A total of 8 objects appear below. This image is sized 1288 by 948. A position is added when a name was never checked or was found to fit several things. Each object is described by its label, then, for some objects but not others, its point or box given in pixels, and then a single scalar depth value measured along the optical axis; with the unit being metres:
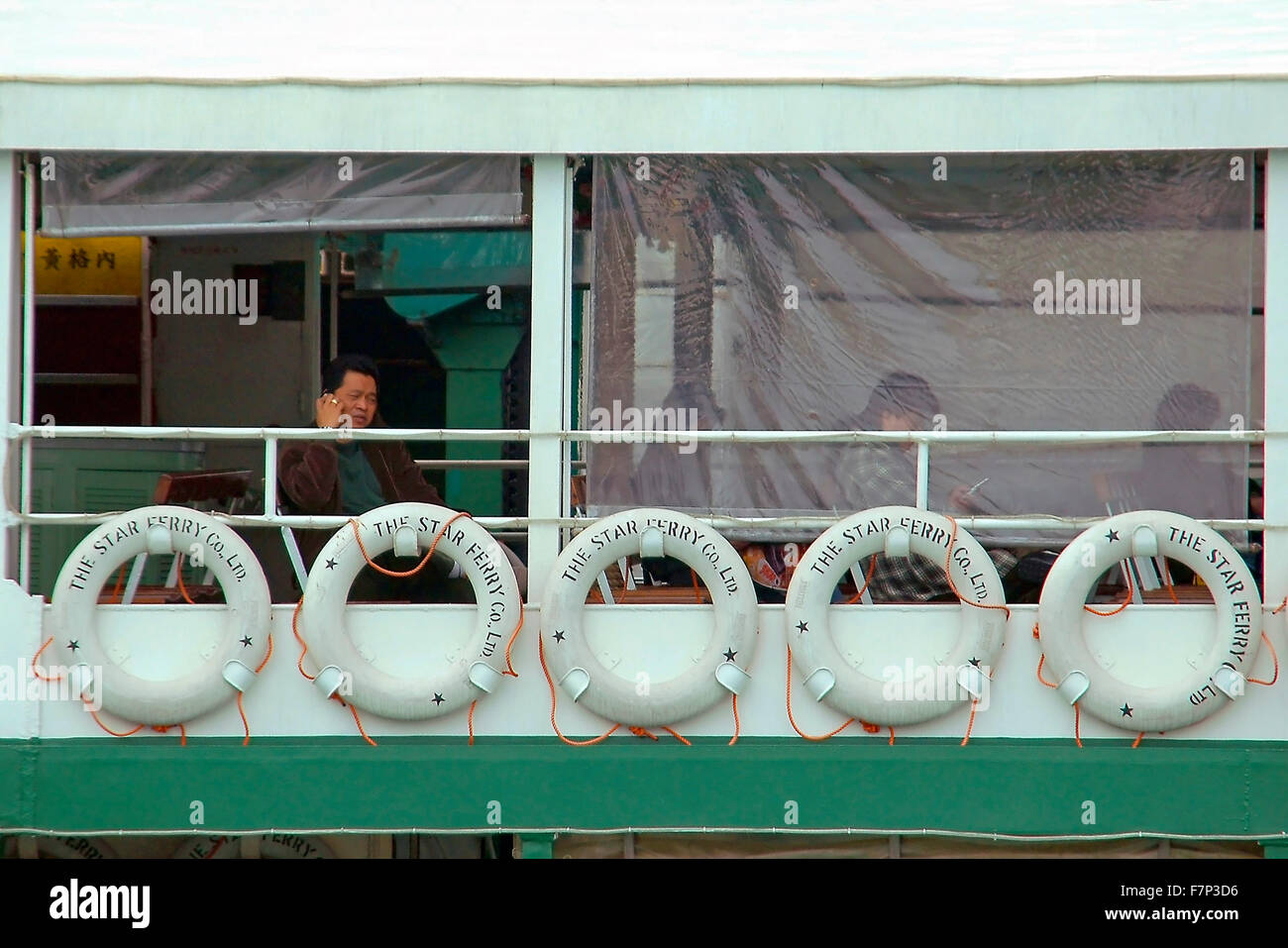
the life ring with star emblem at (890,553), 8.71
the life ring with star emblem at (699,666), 8.72
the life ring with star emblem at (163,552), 8.76
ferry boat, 8.70
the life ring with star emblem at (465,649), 8.73
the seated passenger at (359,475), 10.05
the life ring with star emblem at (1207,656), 8.62
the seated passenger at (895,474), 9.66
